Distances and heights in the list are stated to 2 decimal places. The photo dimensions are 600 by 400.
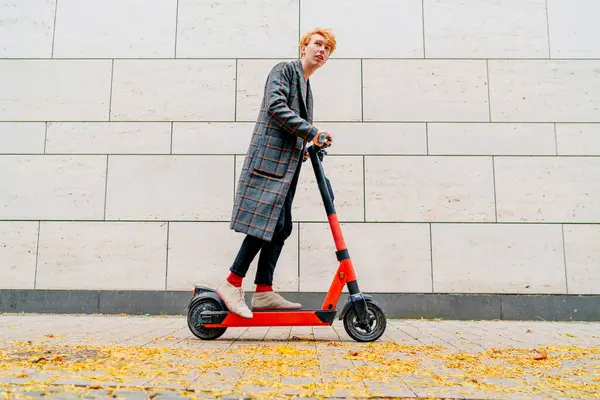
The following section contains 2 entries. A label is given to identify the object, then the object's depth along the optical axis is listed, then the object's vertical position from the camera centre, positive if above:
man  2.83 +0.53
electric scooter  2.84 -0.41
